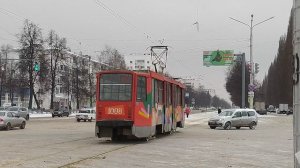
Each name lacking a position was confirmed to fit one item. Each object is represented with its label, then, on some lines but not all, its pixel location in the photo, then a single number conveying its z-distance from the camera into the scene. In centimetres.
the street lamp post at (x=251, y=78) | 5547
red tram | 2217
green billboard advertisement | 6706
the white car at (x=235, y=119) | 4097
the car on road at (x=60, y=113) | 7888
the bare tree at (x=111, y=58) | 9650
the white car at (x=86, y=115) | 5619
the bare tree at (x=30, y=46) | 7400
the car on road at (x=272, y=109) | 13288
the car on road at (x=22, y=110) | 5547
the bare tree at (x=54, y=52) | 7916
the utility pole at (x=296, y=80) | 555
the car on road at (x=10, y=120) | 3503
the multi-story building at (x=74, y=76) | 8659
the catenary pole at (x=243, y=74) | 6103
